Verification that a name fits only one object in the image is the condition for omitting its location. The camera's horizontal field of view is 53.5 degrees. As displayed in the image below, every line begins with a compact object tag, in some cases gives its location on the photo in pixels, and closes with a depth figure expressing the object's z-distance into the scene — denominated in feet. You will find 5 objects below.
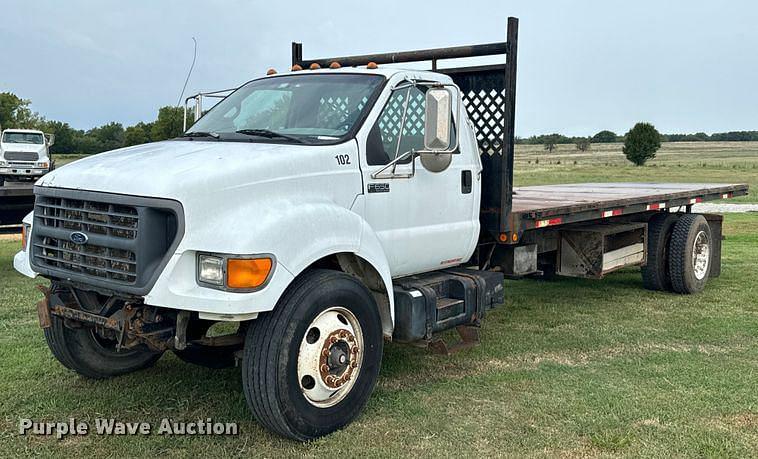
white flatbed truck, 13.04
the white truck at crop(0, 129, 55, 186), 84.74
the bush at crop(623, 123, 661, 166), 215.72
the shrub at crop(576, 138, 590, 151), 317.38
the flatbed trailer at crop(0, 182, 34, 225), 30.78
